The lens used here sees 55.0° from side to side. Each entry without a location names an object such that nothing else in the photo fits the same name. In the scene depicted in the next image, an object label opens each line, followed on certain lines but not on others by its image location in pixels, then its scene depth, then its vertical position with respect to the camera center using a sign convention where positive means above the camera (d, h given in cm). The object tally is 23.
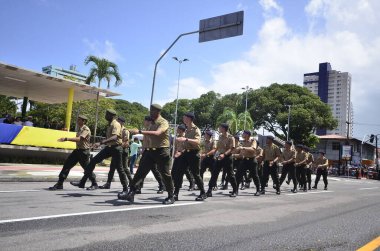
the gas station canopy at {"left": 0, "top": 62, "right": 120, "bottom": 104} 1750 +376
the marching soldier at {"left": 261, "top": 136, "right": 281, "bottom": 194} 1220 +33
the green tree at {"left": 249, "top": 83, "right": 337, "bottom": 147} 5288 +876
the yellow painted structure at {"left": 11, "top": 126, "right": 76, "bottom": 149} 1606 +71
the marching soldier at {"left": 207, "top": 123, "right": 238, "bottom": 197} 958 +28
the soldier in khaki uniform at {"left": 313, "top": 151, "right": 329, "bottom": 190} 1625 +30
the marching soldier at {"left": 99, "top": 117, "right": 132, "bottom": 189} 938 +16
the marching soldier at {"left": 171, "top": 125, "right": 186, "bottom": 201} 800 -19
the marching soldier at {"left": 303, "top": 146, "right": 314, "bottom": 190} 1544 +25
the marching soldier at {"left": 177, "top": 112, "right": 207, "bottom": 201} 804 +29
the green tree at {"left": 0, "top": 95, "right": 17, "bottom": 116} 4636 +607
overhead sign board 1478 +582
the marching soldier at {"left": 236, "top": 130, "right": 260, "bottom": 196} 1111 +36
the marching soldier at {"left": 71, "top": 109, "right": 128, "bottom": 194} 826 +17
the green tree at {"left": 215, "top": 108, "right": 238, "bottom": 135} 4834 +632
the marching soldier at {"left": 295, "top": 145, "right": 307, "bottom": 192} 1452 +31
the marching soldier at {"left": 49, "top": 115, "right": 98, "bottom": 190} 861 +9
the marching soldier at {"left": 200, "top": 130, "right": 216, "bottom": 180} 1146 +33
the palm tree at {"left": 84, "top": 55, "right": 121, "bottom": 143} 2980 +709
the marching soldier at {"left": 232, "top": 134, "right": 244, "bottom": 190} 1165 +30
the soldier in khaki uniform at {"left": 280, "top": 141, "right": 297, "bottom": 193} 1315 +34
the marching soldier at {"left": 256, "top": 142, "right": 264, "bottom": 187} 1326 +37
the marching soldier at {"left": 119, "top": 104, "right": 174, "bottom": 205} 711 +15
